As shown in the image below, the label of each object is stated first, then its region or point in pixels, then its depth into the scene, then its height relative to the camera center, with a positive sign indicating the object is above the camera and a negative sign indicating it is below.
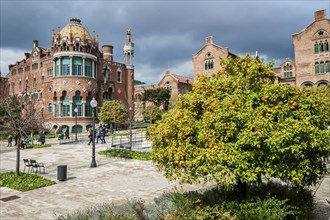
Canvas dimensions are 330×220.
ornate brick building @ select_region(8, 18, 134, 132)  46.12 +9.33
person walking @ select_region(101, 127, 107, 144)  29.66 -1.55
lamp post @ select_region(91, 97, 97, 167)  16.58 -2.31
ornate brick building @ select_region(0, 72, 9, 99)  65.40 +11.30
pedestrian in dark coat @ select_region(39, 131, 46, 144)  29.85 -1.37
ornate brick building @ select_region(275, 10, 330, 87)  44.69 +11.49
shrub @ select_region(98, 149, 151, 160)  19.25 -2.27
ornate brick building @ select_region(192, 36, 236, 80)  54.78 +13.68
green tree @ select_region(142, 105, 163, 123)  50.67 +2.03
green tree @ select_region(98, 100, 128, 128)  43.41 +1.69
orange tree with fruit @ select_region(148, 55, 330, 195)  5.75 -0.24
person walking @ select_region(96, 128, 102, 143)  29.78 -1.10
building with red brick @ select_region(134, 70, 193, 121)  67.62 +9.91
